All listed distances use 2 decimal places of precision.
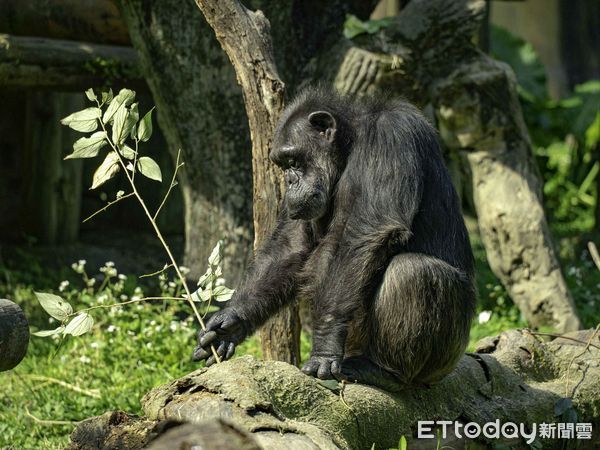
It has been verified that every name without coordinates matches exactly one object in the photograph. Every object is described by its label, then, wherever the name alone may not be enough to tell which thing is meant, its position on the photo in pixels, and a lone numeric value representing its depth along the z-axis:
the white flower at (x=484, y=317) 15.89
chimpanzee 10.61
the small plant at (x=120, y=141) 11.11
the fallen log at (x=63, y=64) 18.23
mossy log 8.36
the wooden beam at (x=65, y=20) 19.09
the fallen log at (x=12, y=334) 9.75
